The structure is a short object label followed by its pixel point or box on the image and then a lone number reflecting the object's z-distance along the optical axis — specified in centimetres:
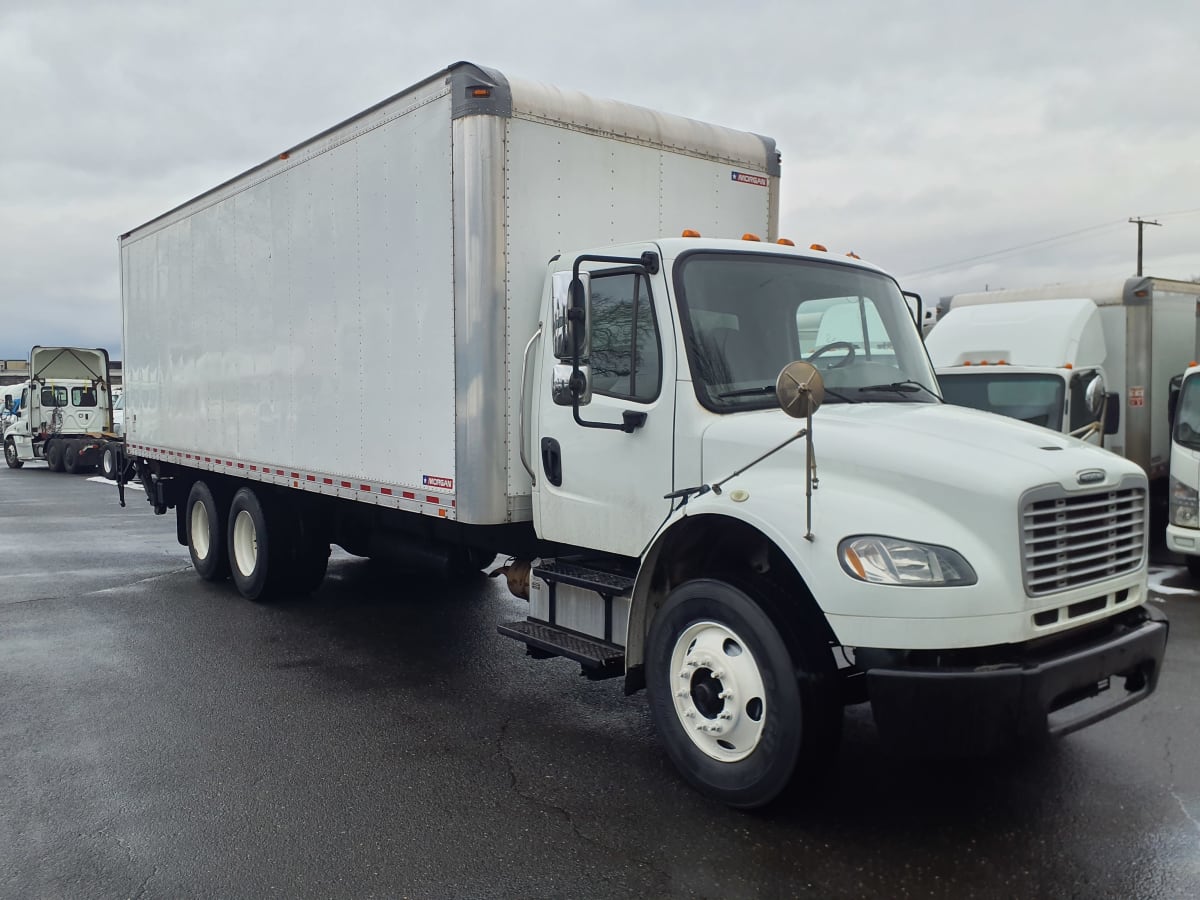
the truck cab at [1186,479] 941
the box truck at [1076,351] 1070
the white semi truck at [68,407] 2803
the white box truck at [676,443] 392
